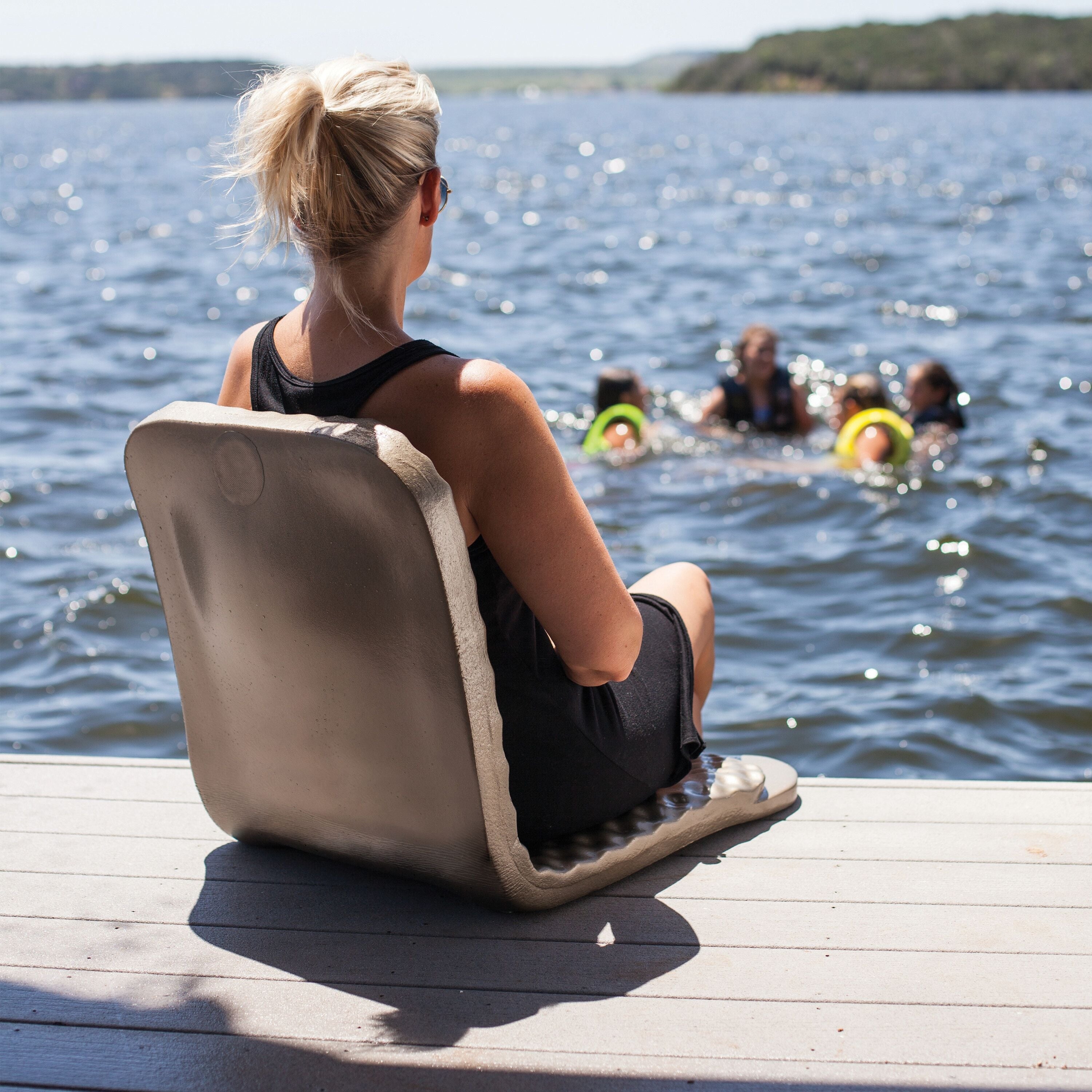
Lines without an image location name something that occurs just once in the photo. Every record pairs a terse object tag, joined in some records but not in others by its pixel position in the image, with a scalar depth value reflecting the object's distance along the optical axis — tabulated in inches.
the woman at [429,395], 82.2
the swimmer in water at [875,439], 326.0
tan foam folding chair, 81.8
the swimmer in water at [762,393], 367.9
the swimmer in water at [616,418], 341.7
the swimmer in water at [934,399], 354.0
